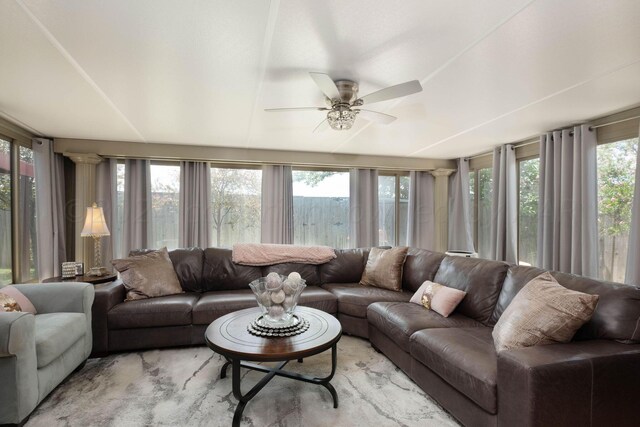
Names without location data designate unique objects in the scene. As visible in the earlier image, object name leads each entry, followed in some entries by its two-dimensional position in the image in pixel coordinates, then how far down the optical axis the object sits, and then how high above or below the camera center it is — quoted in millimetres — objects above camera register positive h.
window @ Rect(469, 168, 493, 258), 5016 +28
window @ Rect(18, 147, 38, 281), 3621 -86
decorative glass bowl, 2148 -605
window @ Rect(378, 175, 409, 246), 5543 +3
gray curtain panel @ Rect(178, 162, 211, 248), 4617 +76
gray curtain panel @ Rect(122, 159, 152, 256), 4453 +62
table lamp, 3229 -184
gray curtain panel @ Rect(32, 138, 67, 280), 3809 +8
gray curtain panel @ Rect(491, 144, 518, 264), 4270 +24
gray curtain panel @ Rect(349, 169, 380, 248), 5309 +22
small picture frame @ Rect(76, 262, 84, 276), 3190 -608
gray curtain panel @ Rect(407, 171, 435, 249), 5586 -37
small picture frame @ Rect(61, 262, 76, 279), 3074 -600
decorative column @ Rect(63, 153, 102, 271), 4129 +211
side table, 2990 -670
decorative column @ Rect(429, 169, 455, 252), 5668 -56
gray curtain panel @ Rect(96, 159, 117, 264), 4367 +133
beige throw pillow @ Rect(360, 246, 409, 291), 3418 -680
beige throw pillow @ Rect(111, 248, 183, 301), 2932 -643
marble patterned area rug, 1833 -1244
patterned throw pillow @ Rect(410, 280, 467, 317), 2529 -756
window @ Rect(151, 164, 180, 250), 4625 +107
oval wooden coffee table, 1764 -820
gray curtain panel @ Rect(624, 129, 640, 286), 2734 -297
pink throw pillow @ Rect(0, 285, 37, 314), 2239 -642
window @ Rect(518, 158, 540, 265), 4086 -20
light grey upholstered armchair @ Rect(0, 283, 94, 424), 1683 -828
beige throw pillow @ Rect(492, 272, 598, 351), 1587 -576
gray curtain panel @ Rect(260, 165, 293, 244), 4902 +74
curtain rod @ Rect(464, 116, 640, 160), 2949 +850
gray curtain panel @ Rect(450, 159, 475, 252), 5297 -21
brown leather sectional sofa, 1428 -847
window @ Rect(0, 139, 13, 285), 3338 -34
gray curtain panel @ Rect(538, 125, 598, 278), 3186 +61
